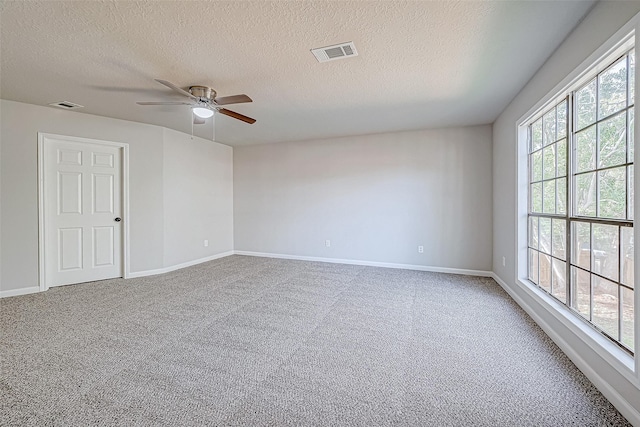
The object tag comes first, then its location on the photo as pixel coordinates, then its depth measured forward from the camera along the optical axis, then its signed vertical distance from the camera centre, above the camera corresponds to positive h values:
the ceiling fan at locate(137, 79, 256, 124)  2.76 +1.14
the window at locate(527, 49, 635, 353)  1.74 +0.10
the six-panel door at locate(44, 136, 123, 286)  3.86 +0.00
